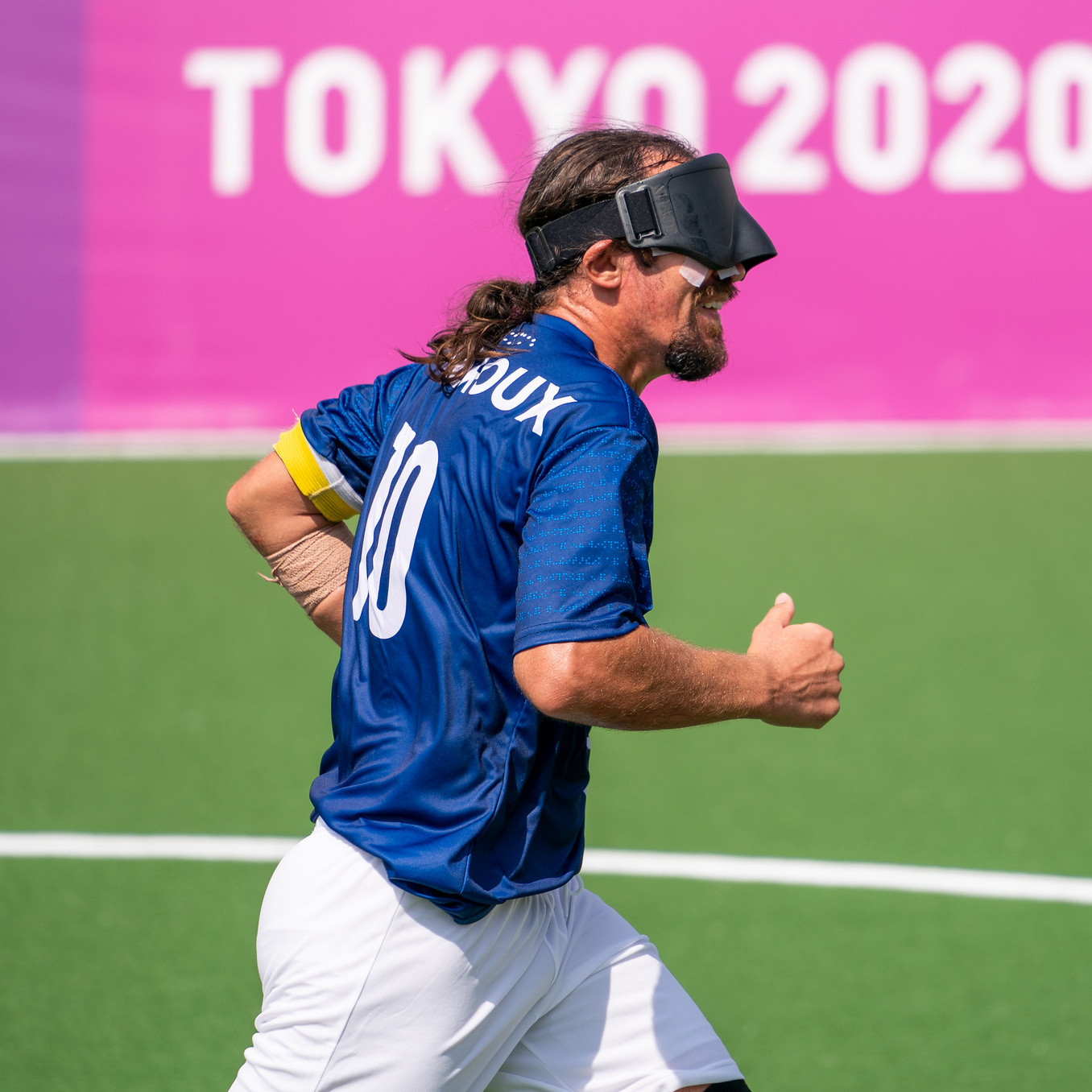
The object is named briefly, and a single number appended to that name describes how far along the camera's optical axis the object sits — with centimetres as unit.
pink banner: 1972
